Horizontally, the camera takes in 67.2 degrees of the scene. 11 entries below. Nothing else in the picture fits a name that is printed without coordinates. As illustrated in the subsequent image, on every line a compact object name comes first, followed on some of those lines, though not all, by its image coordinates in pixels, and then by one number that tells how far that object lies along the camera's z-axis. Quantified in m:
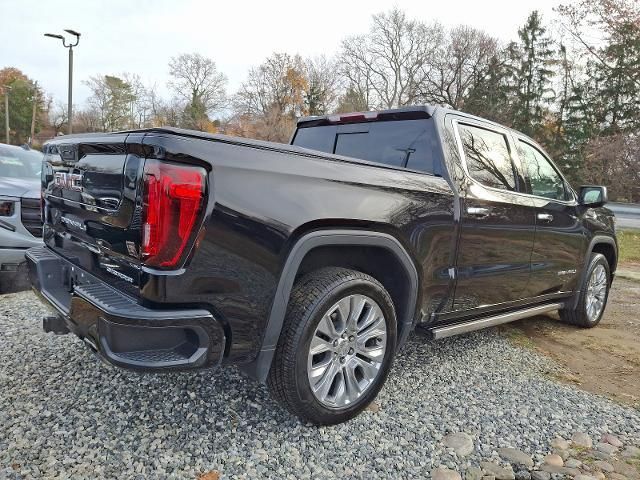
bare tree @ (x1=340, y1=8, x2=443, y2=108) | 39.03
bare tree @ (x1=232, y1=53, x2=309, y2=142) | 42.25
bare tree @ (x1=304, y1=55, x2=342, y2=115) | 42.25
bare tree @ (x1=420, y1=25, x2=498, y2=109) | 37.72
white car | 4.95
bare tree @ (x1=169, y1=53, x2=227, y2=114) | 47.34
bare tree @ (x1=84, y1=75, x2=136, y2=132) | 49.22
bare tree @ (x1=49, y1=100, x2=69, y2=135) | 54.83
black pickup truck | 1.97
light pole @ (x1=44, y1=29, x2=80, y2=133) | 16.05
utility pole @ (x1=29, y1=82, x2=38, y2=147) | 53.86
